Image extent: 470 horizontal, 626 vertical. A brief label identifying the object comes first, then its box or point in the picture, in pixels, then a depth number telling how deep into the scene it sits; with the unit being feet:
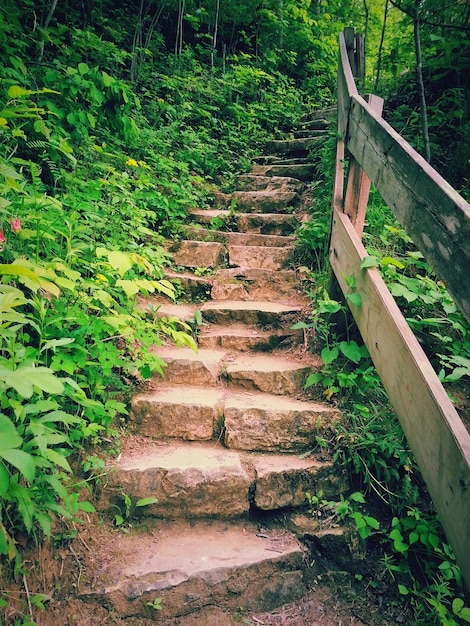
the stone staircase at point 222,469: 5.16
